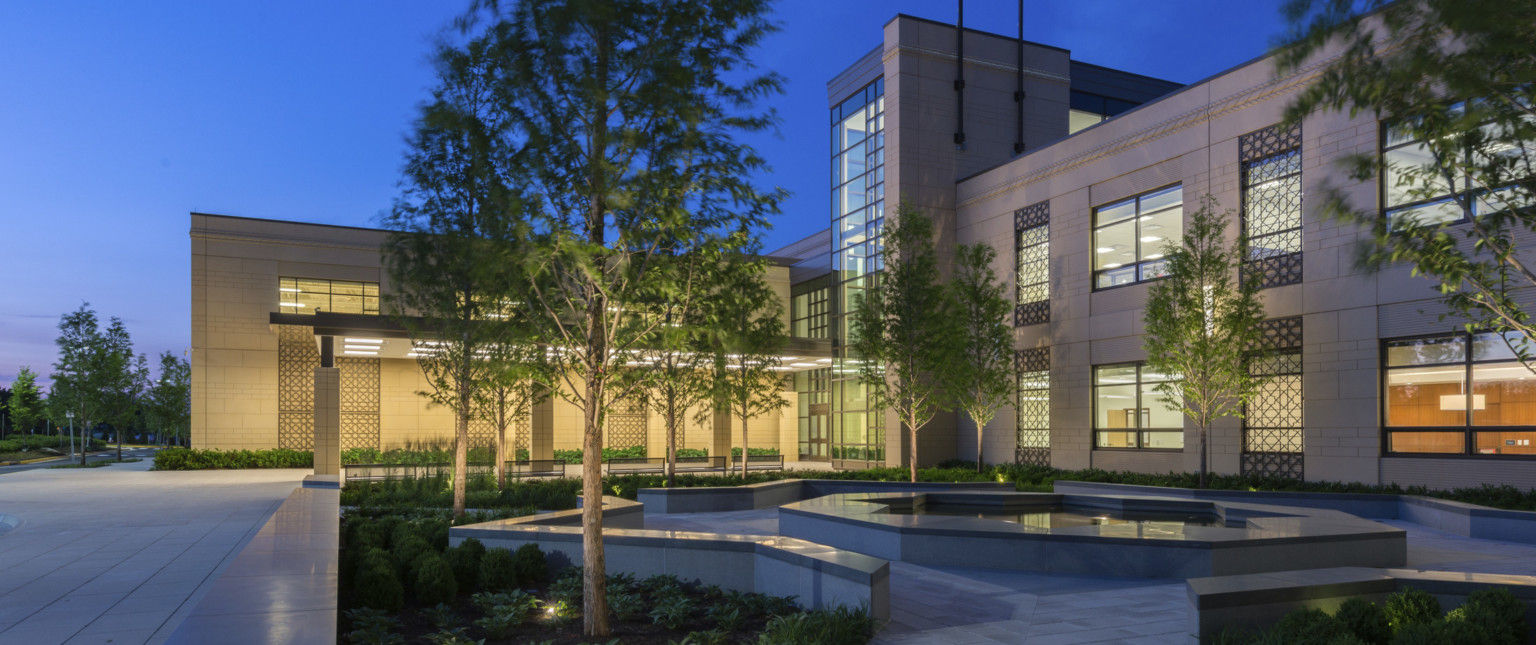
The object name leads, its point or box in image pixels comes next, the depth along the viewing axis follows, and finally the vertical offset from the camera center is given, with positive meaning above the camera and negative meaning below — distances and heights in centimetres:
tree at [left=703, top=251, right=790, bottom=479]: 1883 -11
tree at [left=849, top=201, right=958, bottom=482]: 2141 +63
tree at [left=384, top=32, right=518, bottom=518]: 1387 +163
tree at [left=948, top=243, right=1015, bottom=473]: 2278 +36
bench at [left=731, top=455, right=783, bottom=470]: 3231 -410
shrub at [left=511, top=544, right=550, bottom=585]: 908 -220
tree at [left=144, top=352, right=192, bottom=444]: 4247 -210
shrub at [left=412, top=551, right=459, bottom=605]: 816 -212
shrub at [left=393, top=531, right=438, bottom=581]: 858 -201
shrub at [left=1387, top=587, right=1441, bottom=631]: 643 -189
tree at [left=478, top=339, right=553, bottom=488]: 845 -29
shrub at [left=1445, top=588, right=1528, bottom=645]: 597 -183
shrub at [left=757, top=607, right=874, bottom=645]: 649 -209
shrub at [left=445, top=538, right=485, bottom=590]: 874 -209
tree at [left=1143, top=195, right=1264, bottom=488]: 1780 +50
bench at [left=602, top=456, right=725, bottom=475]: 2991 -401
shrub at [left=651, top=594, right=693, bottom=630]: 741 -223
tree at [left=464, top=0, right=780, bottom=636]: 725 +171
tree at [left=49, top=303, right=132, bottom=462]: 3591 -77
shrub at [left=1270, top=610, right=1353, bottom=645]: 604 -193
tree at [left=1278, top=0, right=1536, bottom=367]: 423 +141
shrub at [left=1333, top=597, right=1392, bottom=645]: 630 -193
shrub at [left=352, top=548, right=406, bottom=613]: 763 -203
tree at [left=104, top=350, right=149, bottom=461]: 3759 -173
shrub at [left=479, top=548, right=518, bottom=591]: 869 -216
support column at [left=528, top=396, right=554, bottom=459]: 3456 -316
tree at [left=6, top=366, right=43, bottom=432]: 5259 -292
